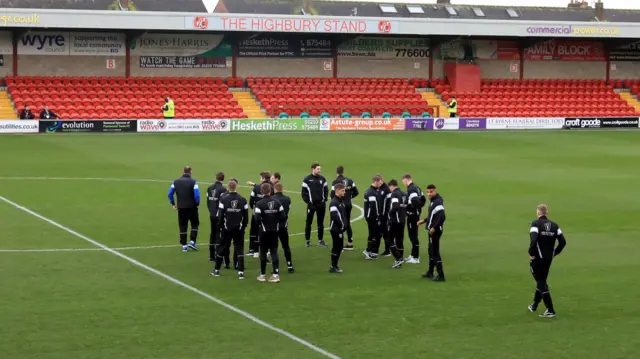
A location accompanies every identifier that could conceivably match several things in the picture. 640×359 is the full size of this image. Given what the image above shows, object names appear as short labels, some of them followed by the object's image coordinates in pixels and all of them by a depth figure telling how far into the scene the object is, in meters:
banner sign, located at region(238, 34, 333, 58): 62.22
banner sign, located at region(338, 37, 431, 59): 64.69
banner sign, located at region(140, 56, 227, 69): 60.09
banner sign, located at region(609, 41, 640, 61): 71.06
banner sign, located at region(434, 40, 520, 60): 67.12
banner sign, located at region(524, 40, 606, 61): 69.19
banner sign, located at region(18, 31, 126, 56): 57.25
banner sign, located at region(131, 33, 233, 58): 59.91
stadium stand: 67.56
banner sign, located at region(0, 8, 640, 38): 54.56
